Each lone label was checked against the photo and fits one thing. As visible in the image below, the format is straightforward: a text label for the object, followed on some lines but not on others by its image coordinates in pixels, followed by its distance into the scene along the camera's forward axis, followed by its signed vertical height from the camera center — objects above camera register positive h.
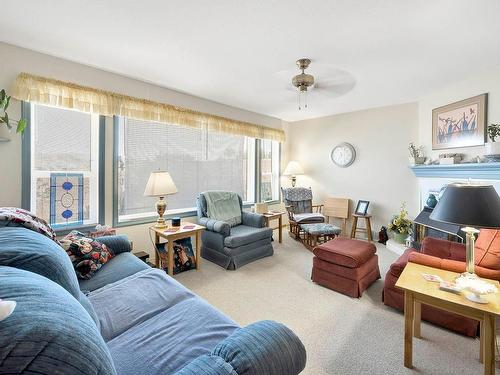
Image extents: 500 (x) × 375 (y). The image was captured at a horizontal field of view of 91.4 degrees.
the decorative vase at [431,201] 3.49 -0.22
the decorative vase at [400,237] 3.97 -0.85
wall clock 4.82 +0.61
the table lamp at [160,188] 2.92 -0.06
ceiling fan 2.75 +1.36
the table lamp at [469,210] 1.39 -0.14
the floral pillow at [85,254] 1.92 -0.59
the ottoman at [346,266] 2.49 -0.88
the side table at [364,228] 4.36 -0.77
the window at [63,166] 2.58 +0.18
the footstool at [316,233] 3.79 -0.75
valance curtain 2.45 +0.96
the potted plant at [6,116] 2.18 +0.61
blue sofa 0.55 -0.63
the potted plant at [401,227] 3.97 -0.69
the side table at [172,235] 2.87 -0.63
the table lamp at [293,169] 5.24 +0.33
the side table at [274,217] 4.21 -0.57
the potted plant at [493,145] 2.70 +0.46
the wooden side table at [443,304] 1.34 -0.69
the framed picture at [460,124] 3.03 +0.84
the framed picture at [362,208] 4.48 -0.43
